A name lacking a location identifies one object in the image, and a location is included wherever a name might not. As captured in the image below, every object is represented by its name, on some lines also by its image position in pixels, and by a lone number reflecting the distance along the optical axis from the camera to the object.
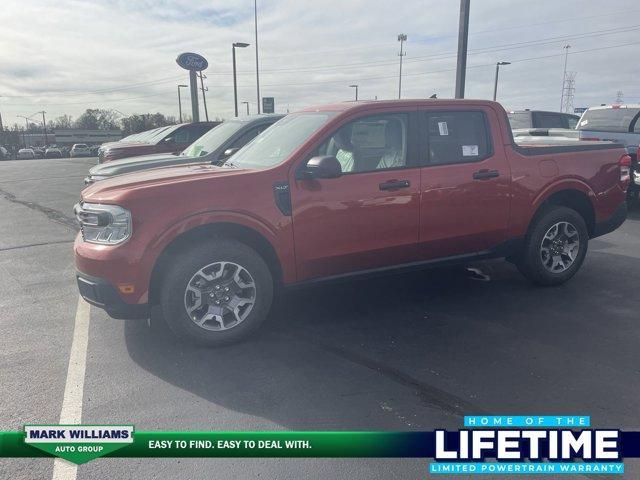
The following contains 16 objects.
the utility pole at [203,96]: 46.12
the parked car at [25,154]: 60.34
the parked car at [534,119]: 13.62
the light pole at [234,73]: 30.02
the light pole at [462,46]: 12.06
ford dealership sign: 24.45
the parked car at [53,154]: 60.31
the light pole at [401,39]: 51.28
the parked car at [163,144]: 11.34
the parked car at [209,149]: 8.12
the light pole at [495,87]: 41.76
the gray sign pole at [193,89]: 23.56
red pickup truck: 3.82
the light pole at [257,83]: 30.80
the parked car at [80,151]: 55.25
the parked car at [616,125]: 9.84
